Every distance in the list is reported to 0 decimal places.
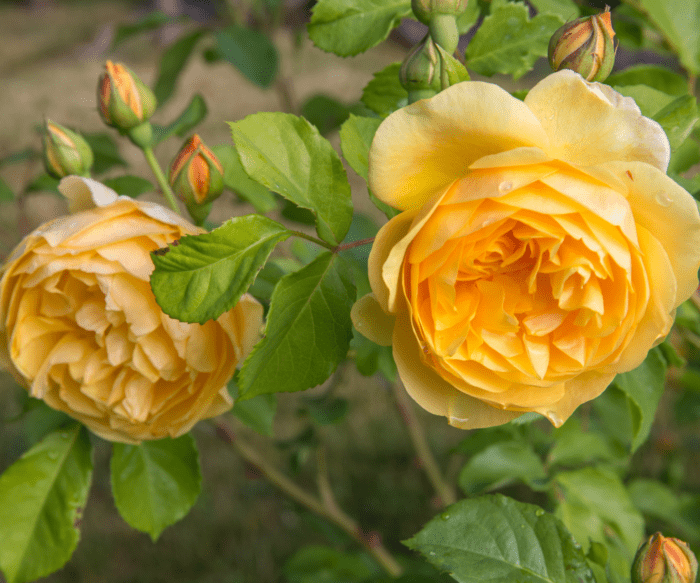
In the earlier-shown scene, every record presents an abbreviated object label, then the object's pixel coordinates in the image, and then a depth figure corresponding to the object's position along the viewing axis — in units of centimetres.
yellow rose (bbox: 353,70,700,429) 65
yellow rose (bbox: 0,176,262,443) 71
